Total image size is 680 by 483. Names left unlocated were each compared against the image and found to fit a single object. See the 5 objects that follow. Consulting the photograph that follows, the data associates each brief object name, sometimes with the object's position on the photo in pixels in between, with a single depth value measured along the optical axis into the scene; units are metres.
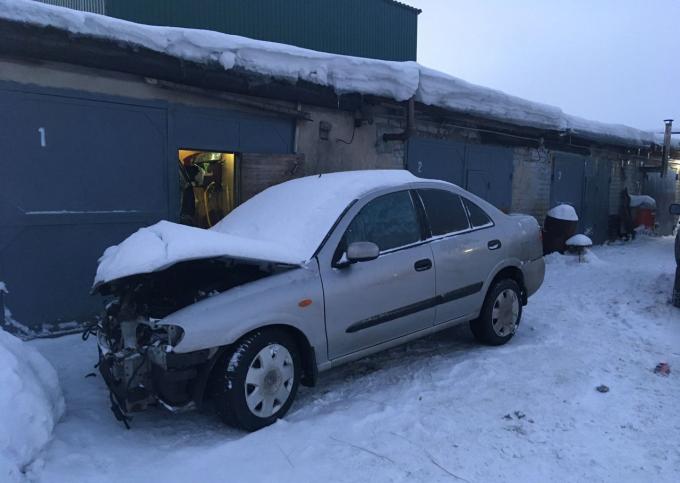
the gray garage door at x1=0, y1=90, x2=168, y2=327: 5.18
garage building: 5.18
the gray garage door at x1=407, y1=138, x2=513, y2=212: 9.38
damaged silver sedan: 3.31
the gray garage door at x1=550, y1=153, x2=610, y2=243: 12.95
